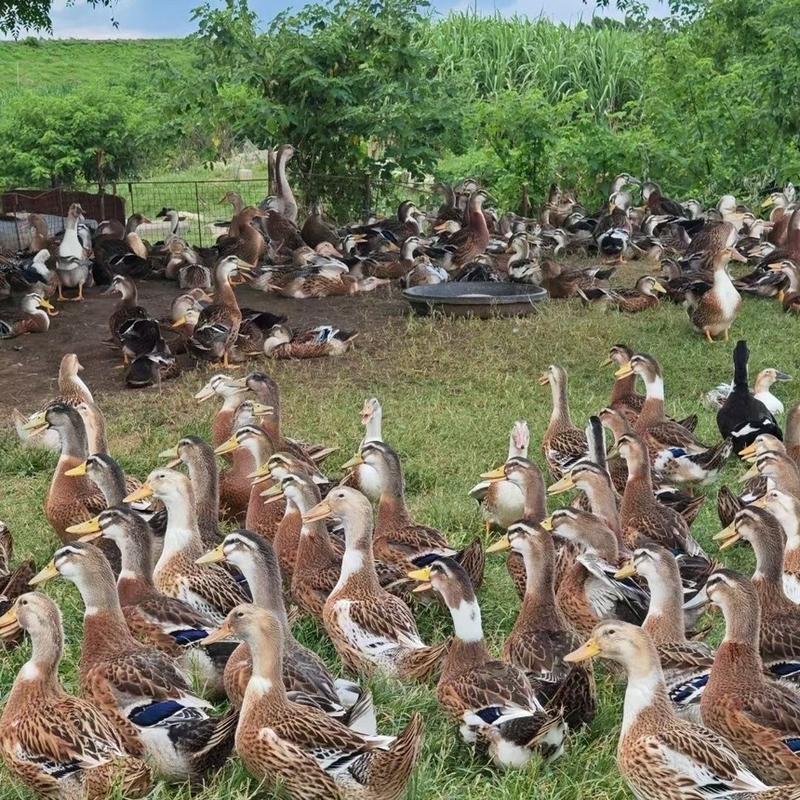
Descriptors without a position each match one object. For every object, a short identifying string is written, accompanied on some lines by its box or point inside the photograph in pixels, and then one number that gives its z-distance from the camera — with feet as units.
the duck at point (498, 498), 21.11
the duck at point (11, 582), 16.81
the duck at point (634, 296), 40.34
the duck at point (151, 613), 15.83
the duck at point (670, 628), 15.37
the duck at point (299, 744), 12.47
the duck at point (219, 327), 34.40
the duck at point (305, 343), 34.96
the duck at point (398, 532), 18.93
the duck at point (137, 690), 13.25
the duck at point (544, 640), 14.33
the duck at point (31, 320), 38.70
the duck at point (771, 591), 15.96
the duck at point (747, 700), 13.46
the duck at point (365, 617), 16.21
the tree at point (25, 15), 40.97
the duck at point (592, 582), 17.24
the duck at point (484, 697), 13.55
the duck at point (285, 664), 13.71
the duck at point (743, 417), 24.90
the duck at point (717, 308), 35.50
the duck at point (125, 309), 36.09
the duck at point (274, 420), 23.76
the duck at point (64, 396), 26.58
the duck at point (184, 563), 17.47
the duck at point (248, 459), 22.58
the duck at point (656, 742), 12.59
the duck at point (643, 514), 19.62
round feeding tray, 38.29
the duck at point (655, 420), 24.38
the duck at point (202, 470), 20.59
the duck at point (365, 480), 22.04
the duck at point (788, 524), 18.58
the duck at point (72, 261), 44.86
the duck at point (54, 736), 12.84
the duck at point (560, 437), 23.93
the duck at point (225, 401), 26.09
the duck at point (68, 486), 21.11
